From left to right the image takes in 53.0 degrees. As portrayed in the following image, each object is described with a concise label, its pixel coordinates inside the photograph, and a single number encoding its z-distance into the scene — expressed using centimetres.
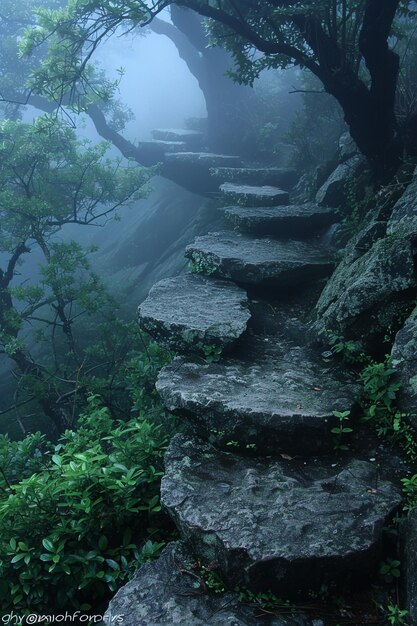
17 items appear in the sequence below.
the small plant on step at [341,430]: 388
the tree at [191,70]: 1697
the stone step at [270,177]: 1214
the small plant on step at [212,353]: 516
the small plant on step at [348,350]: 474
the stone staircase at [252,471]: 294
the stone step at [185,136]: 1850
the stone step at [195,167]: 1512
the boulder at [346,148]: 898
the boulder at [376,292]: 464
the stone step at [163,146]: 1786
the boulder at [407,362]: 382
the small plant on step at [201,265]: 723
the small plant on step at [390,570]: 291
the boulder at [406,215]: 496
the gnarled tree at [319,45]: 608
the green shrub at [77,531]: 346
